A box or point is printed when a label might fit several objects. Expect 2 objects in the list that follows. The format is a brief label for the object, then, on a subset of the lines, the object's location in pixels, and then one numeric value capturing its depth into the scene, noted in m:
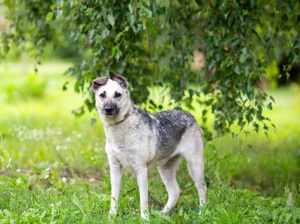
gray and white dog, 10.02
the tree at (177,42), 11.12
